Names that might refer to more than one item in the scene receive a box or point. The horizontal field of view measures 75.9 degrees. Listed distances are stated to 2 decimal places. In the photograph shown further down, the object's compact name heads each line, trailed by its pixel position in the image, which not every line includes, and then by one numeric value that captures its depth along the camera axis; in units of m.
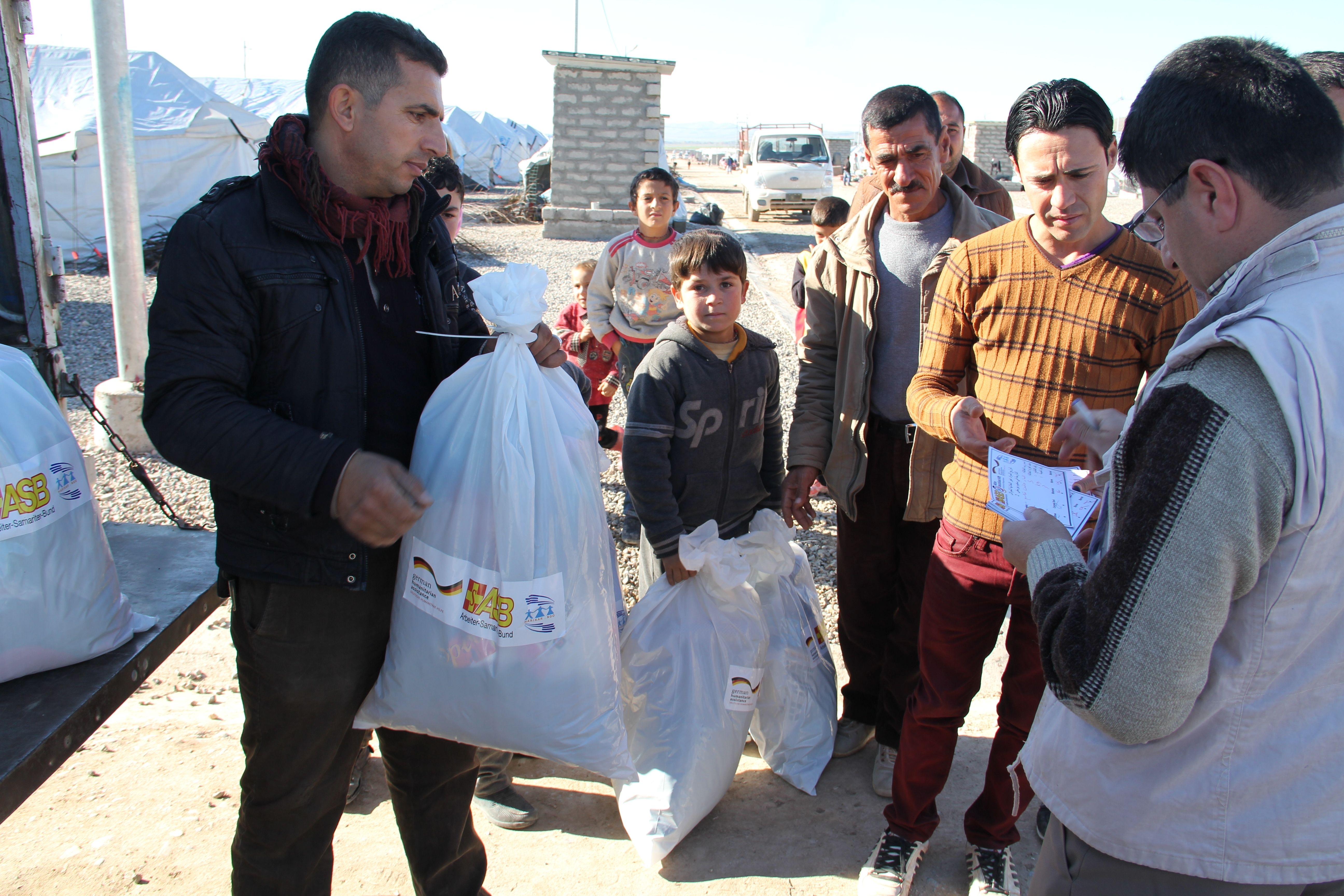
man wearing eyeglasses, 0.94
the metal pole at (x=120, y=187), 4.77
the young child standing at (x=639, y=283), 4.52
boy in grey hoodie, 2.47
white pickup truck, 19.94
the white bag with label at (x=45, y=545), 1.62
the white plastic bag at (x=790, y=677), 2.59
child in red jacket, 4.88
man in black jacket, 1.43
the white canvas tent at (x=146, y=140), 12.48
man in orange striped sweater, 2.00
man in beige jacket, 2.54
